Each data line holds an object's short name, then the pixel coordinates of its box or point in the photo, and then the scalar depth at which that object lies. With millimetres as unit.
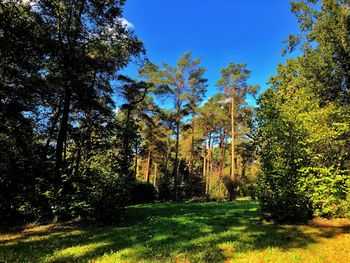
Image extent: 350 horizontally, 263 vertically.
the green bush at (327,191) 7242
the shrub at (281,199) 7898
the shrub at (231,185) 23781
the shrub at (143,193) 20944
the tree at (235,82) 25453
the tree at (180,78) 25156
